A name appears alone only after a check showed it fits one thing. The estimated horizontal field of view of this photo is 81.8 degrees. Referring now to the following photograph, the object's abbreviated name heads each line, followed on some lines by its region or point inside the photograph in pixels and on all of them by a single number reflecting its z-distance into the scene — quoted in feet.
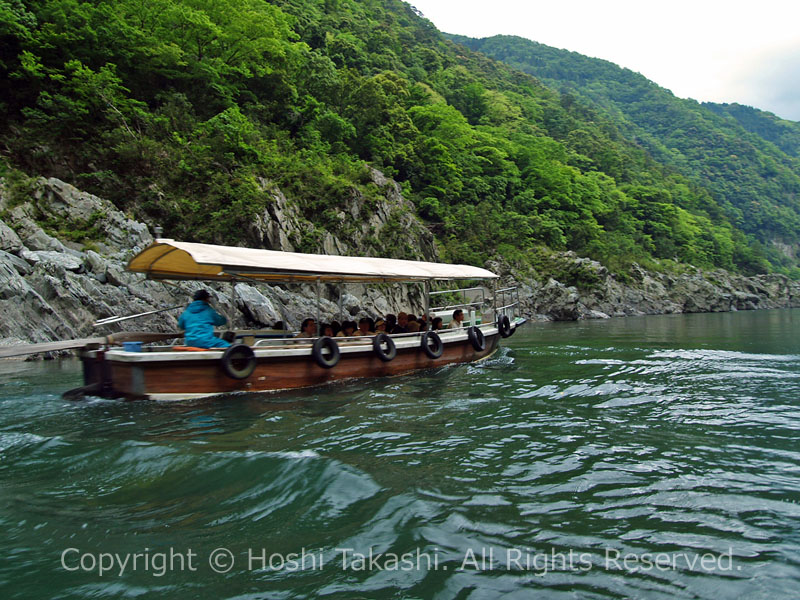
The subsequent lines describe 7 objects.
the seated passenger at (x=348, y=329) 35.45
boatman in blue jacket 26.37
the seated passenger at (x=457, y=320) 41.86
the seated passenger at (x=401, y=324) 38.65
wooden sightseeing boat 24.14
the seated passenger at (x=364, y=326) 36.69
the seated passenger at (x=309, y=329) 33.80
